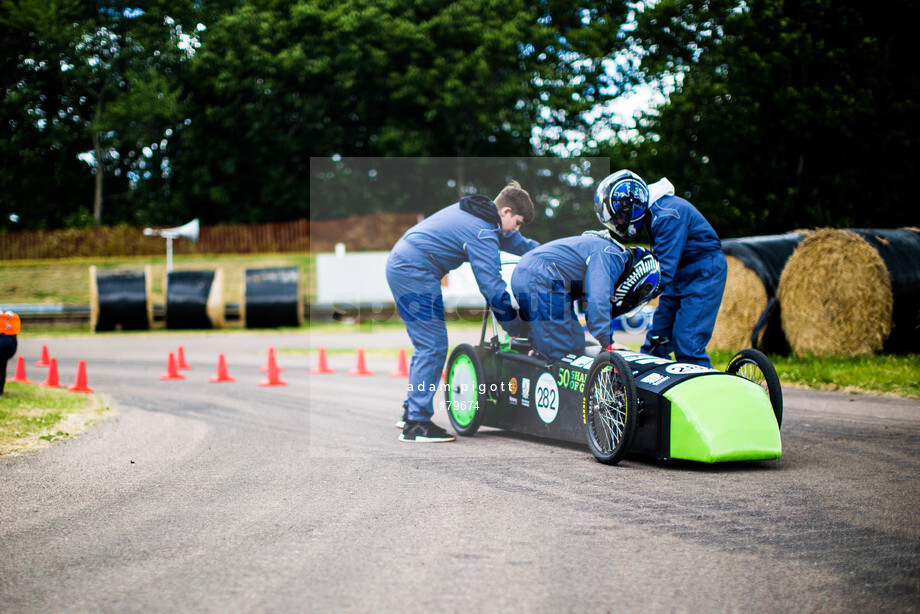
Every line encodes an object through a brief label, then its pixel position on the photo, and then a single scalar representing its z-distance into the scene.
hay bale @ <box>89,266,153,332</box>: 24.55
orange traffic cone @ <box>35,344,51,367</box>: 15.84
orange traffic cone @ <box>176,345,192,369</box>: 15.11
